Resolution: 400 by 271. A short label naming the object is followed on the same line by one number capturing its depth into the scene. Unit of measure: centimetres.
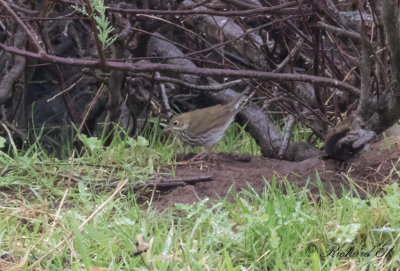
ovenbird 1098
